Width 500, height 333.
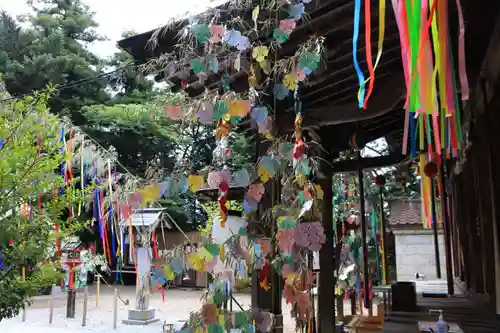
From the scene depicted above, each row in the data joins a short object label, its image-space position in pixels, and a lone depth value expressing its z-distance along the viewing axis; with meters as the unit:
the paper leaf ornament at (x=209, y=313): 2.05
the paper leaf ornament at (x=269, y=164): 2.07
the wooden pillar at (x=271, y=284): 2.30
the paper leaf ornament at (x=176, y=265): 2.10
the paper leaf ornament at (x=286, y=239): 1.91
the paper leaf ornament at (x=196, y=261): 2.03
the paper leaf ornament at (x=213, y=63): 2.33
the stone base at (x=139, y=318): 9.25
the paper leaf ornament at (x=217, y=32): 2.21
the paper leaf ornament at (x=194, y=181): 2.15
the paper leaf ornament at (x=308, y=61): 2.07
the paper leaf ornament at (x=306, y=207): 1.92
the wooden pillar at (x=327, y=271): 5.11
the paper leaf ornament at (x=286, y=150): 2.11
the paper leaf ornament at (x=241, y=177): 2.12
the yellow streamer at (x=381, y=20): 1.64
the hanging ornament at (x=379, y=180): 7.06
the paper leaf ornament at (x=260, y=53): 2.17
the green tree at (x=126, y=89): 18.02
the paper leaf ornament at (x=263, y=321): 2.11
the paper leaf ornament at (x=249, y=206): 2.14
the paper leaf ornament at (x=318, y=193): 2.03
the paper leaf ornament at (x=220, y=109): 2.13
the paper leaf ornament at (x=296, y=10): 2.15
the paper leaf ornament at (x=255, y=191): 2.10
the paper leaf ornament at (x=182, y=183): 2.18
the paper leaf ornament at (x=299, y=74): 2.11
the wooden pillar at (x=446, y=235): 3.83
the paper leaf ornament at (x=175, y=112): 2.27
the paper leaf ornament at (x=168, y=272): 2.11
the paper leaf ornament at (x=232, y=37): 2.18
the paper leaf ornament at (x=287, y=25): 2.13
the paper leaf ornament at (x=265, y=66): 2.26
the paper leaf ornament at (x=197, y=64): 2.33
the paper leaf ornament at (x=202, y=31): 2.29
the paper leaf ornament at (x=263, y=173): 2.08
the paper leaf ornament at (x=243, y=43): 2.18
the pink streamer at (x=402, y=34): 1.63
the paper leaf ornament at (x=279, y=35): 2.16
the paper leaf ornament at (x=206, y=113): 2.16
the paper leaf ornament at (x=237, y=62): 2.32
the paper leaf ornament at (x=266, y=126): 2.17
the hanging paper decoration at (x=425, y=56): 1.61
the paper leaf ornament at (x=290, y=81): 2.15
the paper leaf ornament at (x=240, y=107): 2.10
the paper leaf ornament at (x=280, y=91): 2.26
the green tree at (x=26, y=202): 3.64
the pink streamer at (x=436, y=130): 2.12
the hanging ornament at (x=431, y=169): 5.18
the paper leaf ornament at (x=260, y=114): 2.14
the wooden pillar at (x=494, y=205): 3.27
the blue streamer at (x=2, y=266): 3.68
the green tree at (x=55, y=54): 15.59
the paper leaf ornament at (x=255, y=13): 2.20
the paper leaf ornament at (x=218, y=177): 2.10
